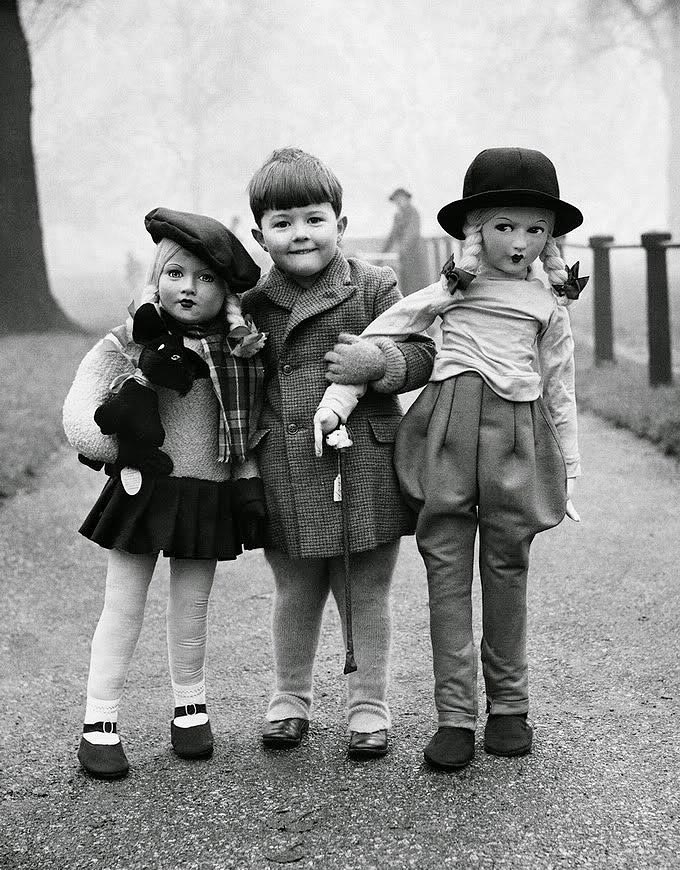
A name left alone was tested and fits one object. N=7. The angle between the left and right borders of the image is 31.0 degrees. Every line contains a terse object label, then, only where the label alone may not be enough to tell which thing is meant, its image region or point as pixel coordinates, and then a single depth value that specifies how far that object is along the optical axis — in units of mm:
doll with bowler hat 3014
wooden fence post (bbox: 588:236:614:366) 10320
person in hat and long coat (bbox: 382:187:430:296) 15242
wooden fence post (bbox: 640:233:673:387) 8312
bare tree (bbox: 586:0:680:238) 27625
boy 3035
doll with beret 2994
